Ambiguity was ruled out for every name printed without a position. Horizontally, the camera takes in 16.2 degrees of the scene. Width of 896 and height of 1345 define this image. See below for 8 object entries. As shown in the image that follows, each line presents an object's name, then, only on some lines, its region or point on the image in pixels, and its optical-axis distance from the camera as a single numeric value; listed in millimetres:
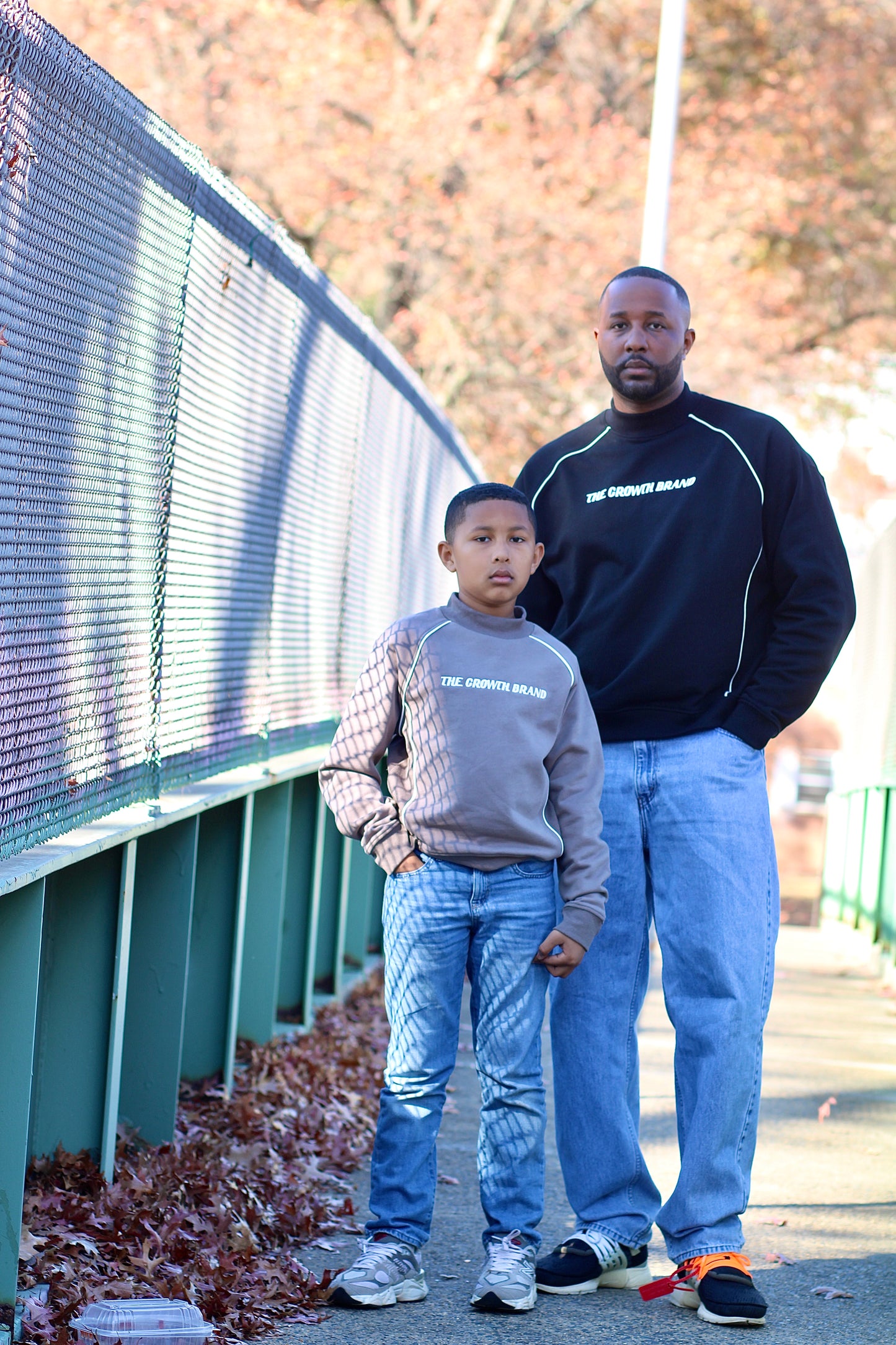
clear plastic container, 6123
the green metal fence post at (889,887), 21250
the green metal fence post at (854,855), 26539
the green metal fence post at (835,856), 30867
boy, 7101
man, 7362
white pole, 22113
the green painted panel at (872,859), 22865
